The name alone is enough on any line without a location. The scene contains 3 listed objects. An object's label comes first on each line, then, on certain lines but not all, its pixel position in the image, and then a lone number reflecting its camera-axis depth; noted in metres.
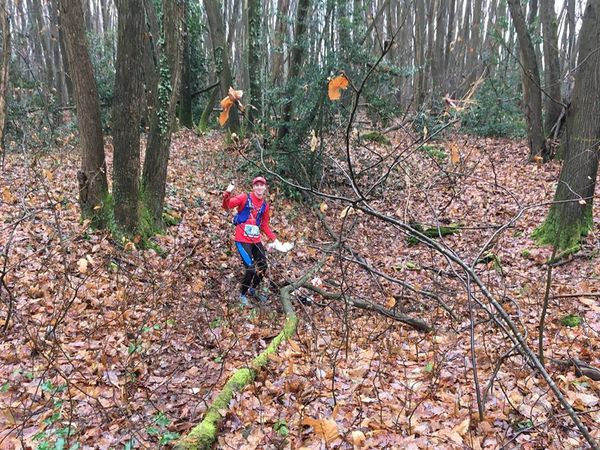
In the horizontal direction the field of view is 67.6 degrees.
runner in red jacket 6.35
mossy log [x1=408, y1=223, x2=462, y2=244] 8.68
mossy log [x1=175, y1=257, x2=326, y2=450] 3.19
